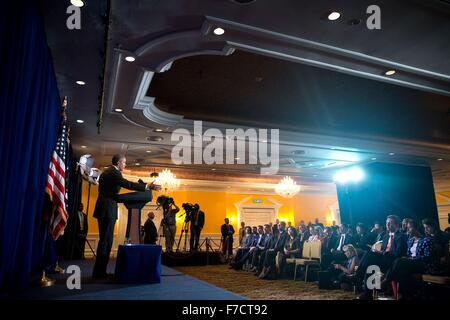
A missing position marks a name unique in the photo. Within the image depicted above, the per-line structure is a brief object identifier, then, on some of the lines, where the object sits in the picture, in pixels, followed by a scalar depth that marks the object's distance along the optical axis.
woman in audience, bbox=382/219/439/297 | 4.65
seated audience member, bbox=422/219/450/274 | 4.63
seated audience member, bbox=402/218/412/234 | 5.62
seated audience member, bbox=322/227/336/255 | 7.05
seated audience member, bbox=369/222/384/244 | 6.59
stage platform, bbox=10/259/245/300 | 3.02
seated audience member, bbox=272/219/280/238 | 9.34
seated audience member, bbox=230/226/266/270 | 9.80
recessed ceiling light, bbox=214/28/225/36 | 3.70
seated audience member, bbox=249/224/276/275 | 8.88
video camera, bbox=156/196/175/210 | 9.32
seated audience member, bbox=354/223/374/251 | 7.23
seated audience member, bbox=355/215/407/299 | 5.02
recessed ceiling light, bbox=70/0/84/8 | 3.14
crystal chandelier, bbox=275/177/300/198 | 13.05
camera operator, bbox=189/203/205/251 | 11.95
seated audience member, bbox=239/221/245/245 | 13.75
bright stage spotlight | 11.93
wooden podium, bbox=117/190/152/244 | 3.97
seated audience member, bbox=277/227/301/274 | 7.95
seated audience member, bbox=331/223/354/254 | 7.44
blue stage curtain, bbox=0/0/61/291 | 2.48
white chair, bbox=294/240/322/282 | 7.06
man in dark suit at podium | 4.05
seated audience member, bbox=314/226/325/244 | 8.38
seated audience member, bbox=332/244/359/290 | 5.51
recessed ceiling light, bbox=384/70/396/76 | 4.77
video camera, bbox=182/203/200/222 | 11.98
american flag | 3.84
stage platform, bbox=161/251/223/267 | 10.22
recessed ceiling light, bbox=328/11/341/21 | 3.44
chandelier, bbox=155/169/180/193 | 11.72
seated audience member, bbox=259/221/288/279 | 7.91
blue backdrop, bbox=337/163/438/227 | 10.62
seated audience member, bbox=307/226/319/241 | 8.74
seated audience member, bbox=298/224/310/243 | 8.89
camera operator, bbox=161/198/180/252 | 11.09
